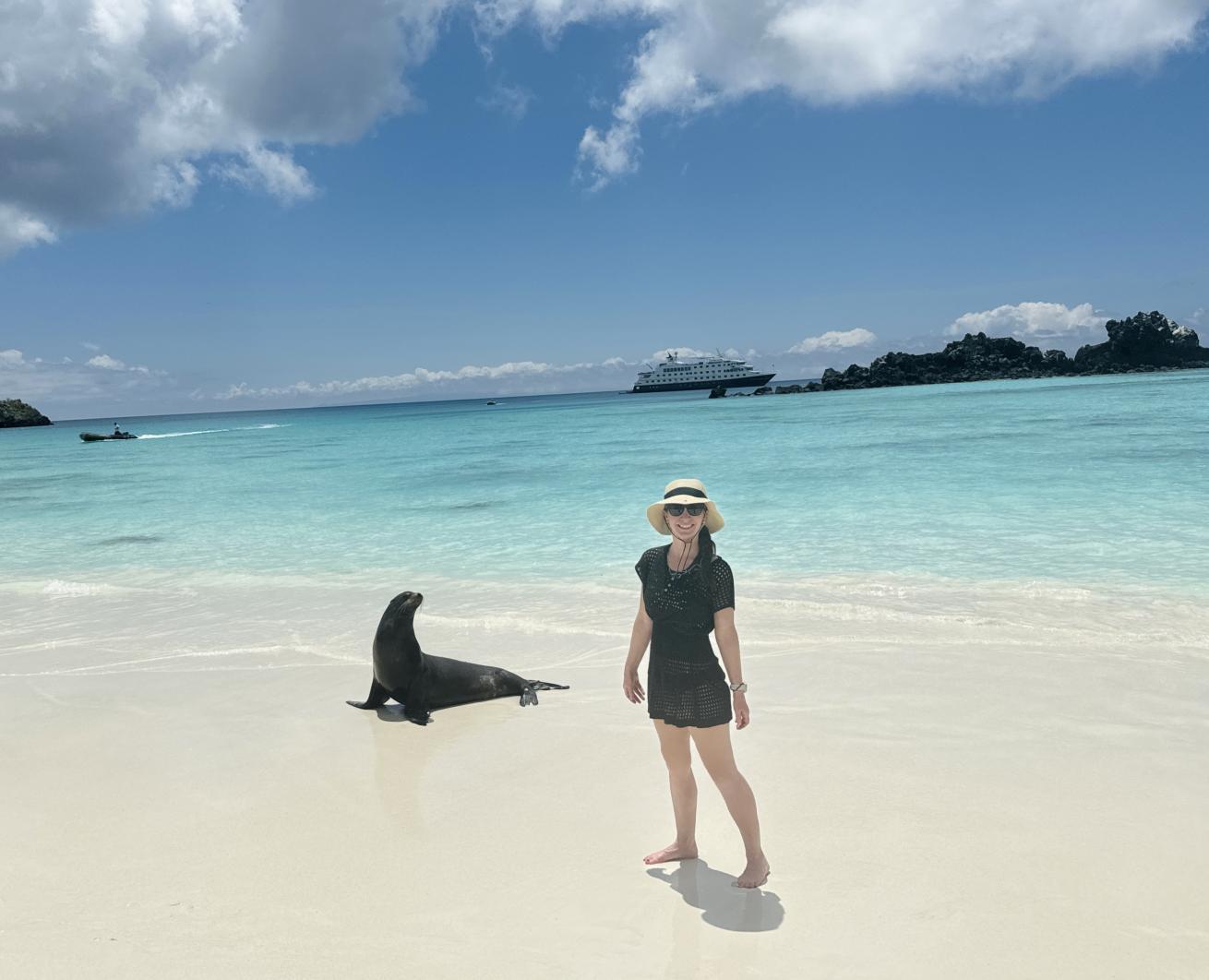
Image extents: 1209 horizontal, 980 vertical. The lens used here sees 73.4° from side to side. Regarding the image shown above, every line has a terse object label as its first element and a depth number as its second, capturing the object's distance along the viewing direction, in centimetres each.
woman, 331
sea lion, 565
